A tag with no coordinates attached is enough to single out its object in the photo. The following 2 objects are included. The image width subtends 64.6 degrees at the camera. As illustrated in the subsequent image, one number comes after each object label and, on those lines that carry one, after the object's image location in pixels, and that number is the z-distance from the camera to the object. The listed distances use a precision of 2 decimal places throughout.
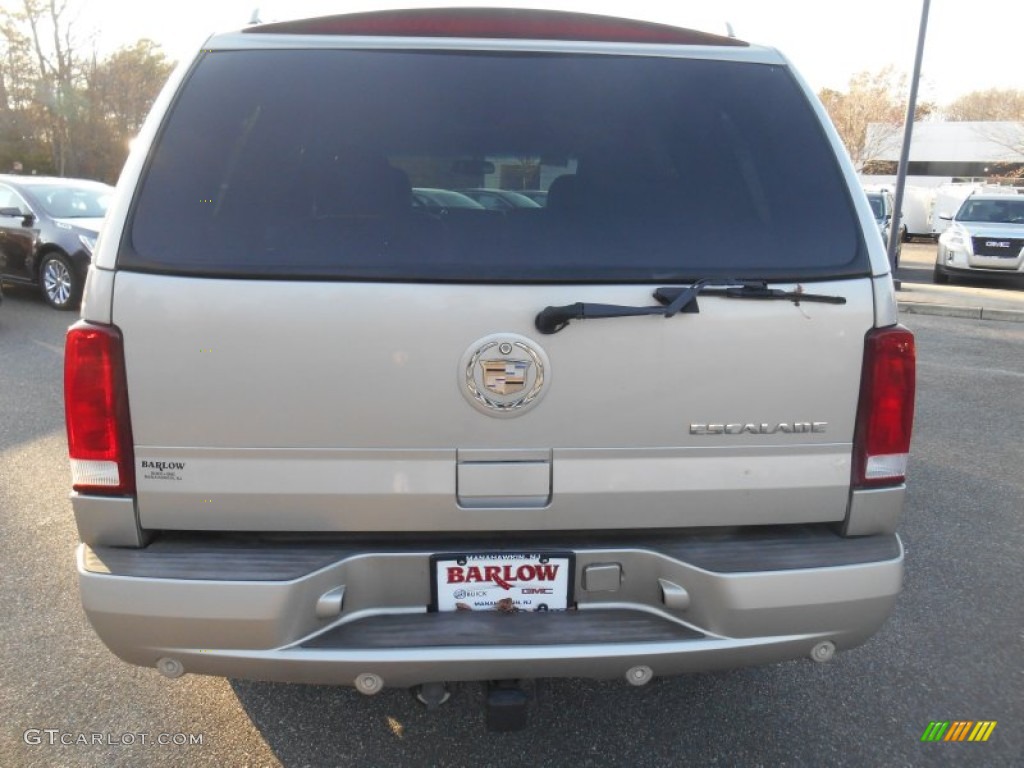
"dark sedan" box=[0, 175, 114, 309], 9.96
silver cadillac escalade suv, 1.87
